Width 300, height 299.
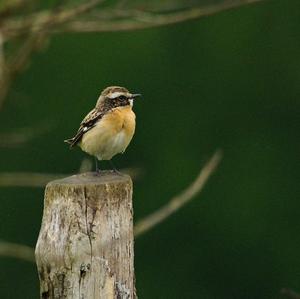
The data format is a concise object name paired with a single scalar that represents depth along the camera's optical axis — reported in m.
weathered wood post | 12.47
